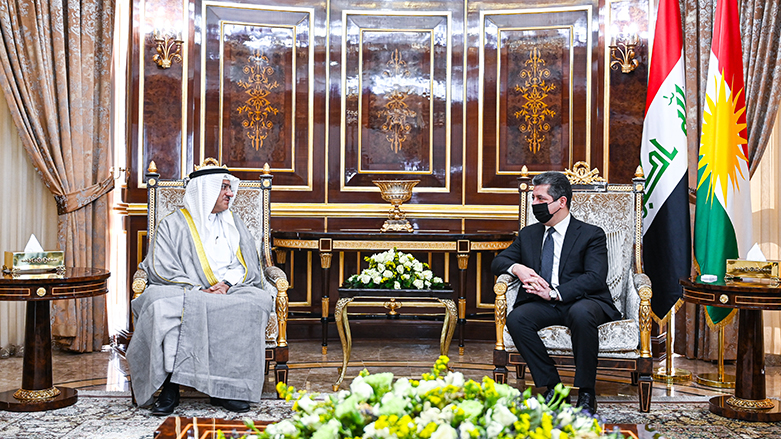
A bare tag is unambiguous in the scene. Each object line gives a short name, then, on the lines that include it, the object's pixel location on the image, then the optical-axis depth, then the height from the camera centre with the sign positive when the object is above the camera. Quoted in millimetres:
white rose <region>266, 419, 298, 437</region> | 1263 -396
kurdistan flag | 4051 +277
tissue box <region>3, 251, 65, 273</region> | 3387 -247
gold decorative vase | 4930 +117
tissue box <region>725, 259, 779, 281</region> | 3330 -279
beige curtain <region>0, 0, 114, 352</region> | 4492 +659
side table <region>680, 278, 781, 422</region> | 3207 -706
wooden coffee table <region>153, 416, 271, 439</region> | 1811 -578
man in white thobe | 3279 -523
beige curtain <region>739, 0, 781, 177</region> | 4406 +901
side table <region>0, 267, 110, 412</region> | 3234 -573
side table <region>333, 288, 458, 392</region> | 3787 -516
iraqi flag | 4184 +256
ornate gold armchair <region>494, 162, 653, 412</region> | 3375 -405
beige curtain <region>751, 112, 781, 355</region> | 4605 +2
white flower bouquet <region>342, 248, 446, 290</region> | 3811 -350
